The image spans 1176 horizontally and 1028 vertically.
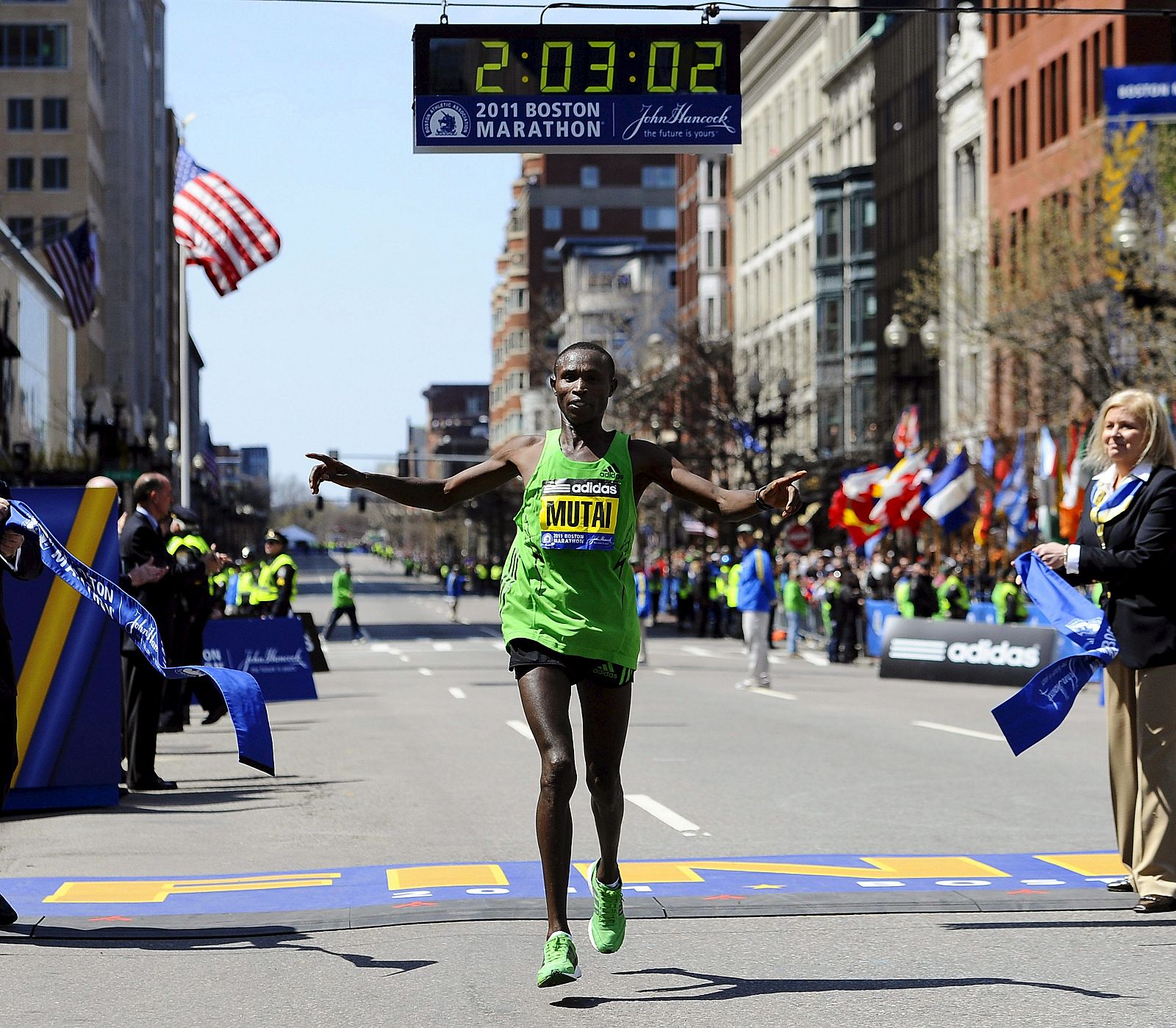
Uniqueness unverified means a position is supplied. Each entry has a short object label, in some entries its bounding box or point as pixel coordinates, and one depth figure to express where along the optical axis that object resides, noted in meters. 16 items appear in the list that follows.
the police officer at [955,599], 32.47
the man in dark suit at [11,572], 8.23
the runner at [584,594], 6.96
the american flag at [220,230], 30.62
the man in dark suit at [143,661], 13.66
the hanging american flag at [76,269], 45.94
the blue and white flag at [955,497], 37.44
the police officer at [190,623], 17.14
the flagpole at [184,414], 33.56
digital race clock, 14.09
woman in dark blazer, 8.45
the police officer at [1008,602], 31.03
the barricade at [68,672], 12.05
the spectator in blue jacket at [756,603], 26.22
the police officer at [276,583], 27.05
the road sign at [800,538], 45.94
